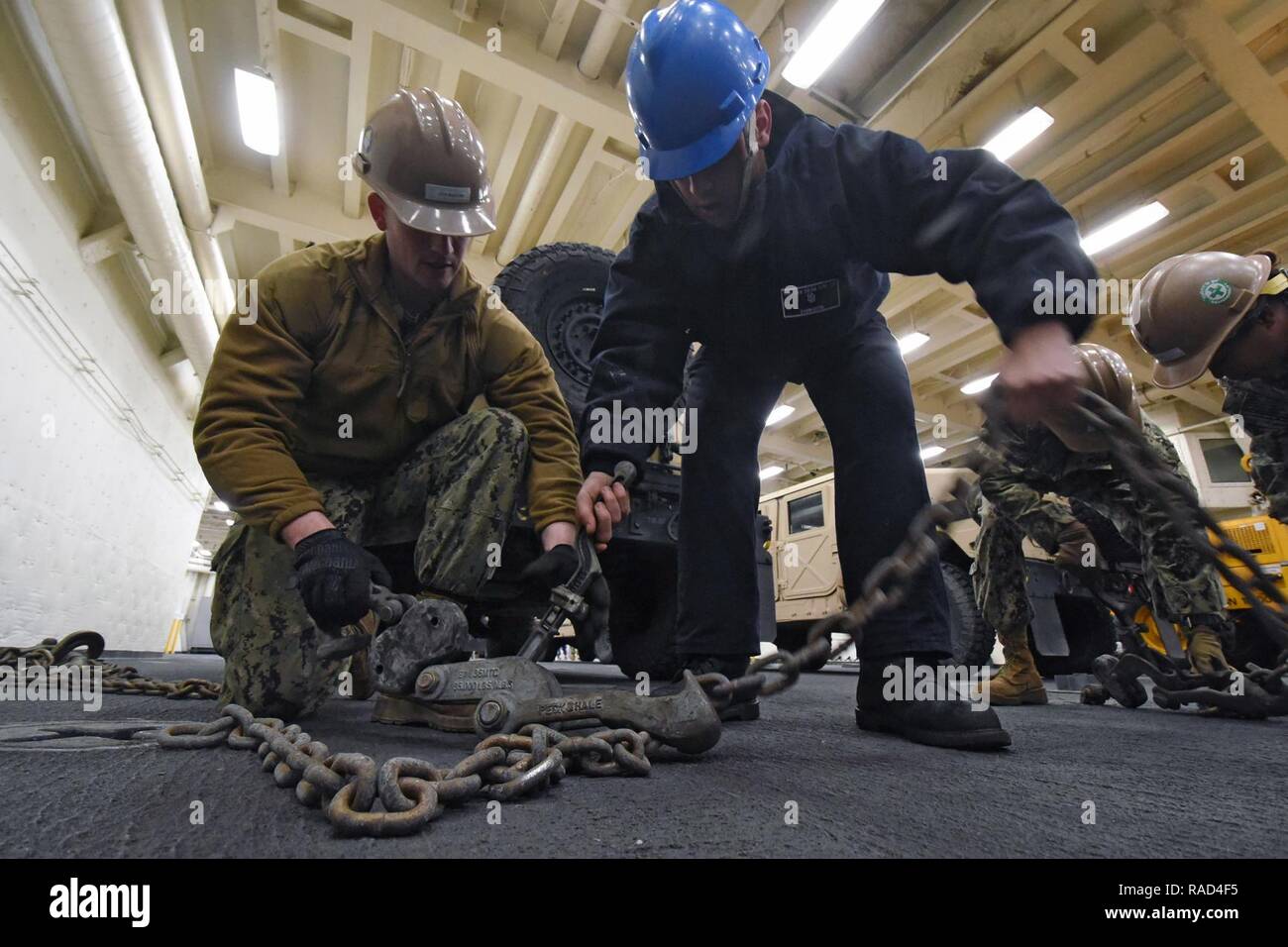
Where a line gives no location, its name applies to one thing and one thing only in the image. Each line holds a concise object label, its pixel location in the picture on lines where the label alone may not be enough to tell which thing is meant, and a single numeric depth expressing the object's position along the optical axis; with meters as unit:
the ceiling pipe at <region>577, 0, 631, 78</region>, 3.78
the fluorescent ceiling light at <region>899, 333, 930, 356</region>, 7.36
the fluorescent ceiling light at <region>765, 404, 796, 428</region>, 9.14
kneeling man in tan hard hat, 1.30
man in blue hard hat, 1.14
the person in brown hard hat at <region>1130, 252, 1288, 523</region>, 1.90
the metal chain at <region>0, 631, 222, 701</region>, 1.78
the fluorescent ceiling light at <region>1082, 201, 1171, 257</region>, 5.37
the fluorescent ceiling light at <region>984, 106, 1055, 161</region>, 4.48
